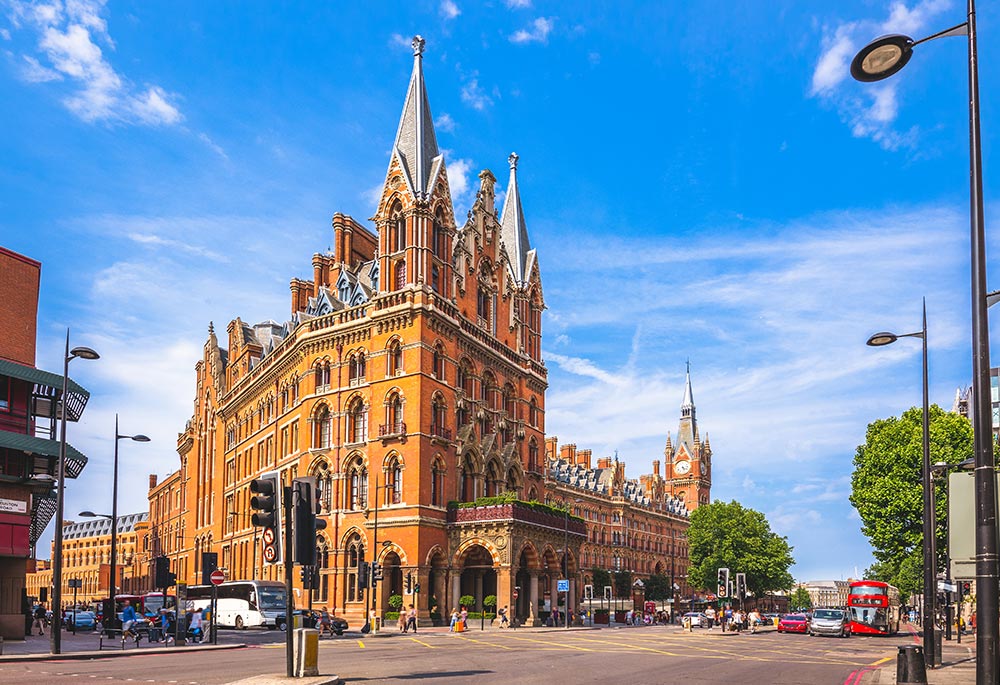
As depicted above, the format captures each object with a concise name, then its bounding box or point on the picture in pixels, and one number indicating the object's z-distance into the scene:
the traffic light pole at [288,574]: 16.61
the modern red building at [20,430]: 36.94
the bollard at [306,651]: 17.61
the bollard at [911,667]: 18.48
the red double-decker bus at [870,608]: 54.75
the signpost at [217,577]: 34.75
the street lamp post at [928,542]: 26.22
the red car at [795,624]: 58.50
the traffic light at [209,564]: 35.47
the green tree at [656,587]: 123.56
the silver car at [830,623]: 51.19
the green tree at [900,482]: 53.34
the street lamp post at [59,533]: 28.39
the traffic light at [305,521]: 17.38
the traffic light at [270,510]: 16.83
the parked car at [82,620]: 52.44
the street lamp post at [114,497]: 48.01
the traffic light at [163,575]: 35.28
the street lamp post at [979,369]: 10.30
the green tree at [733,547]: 99.12
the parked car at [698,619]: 62.35
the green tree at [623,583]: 118.00
